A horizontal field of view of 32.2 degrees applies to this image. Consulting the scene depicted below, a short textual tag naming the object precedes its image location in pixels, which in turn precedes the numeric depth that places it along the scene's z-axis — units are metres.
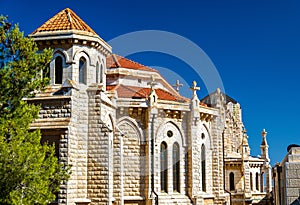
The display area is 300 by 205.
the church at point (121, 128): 24.12
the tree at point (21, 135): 17.48
